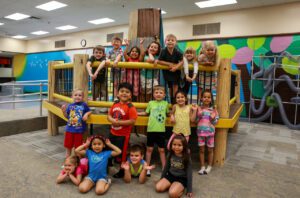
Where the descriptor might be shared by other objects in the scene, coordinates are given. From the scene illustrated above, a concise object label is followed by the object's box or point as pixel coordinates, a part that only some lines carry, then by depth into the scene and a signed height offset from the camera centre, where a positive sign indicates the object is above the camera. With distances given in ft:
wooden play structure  10.78 -0.70
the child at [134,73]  11.96 +0.27
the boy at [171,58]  10.88 +0.98
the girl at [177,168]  8.48 -3.18
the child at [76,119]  10.44 -1.80
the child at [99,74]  10.84 +0.21
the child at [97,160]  8.46 -3.02
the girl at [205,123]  10.48 -1.85
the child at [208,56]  10.90 +1.10
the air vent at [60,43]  44.81 +6.26
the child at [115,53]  12.65 +1.44
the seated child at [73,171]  8.95 -3.53
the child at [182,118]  10.27 -1.62
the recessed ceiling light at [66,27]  38.31 +8.04
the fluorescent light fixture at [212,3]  24.09 +7.86
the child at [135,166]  9.25 -3.42
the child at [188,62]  10.83 +0.81
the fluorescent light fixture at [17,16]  31.66 +8.02
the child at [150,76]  11.96 +0.16
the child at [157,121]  10.22 -1.76
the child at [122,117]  9.82 -1.59
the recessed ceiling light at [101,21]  33.34 +8.06
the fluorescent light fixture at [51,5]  26.65 +8.04
